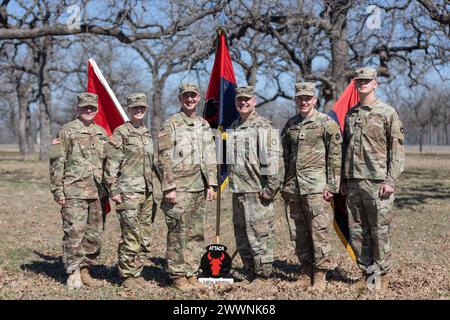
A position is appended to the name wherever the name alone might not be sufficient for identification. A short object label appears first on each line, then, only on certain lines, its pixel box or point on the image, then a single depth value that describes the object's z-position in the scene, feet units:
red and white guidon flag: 23.54
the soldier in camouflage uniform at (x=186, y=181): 19.43
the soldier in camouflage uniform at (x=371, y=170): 18.79
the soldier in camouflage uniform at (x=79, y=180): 19.75
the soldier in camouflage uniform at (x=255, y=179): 19.63
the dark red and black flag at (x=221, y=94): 22.40
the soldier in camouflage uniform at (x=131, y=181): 19.69
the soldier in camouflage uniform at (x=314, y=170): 19.21
